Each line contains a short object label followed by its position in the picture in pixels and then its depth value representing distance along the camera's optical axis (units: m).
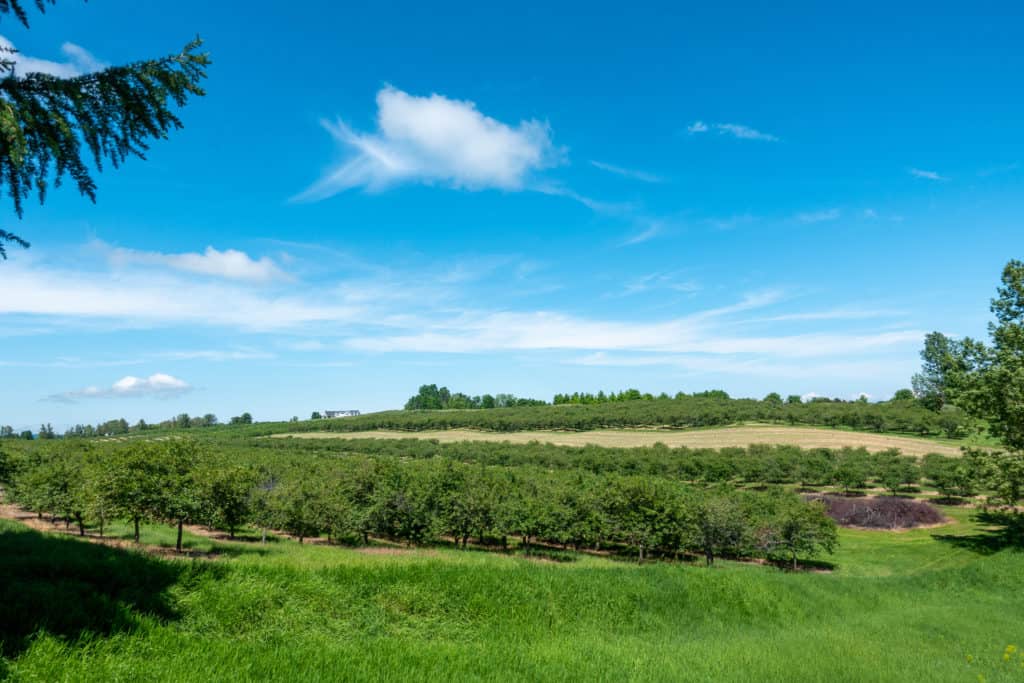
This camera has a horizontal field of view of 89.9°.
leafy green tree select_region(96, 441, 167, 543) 39.16
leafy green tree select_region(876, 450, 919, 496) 78.56
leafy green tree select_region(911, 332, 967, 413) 129.52
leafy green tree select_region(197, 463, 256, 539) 43.88
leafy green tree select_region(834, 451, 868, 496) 79.38
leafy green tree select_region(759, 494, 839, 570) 49.06
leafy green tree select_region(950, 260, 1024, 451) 34.00
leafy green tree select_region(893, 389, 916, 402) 192.50
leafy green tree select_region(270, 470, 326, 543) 53.22
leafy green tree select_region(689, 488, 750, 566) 50.31
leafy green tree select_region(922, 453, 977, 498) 72.50
